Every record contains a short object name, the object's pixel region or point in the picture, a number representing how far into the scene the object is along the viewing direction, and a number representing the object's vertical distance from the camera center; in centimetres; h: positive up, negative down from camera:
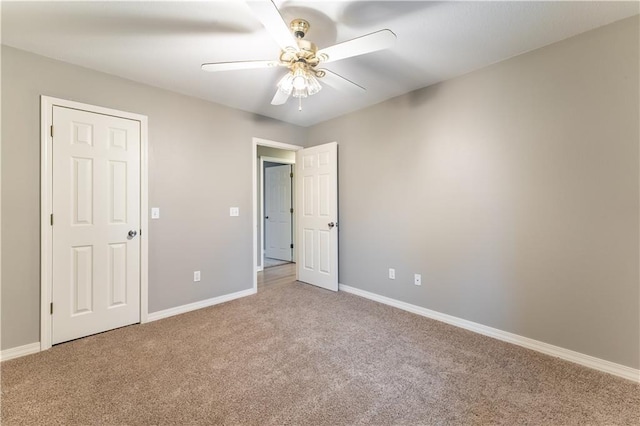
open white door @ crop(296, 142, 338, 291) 375 -3
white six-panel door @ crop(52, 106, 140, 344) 232 -9
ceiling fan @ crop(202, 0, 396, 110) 138 +98
